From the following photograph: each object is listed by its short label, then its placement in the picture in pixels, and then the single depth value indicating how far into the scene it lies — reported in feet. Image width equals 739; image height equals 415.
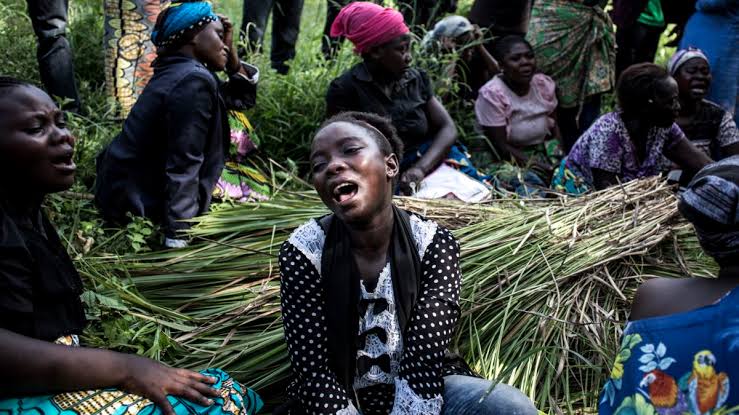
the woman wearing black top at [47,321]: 6.33
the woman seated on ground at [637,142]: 13.69
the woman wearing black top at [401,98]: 13.30
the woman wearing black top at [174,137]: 11.10
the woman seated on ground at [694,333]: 5.28
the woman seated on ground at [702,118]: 15.14
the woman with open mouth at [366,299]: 7.20
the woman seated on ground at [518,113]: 16.12
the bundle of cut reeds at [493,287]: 8.62
